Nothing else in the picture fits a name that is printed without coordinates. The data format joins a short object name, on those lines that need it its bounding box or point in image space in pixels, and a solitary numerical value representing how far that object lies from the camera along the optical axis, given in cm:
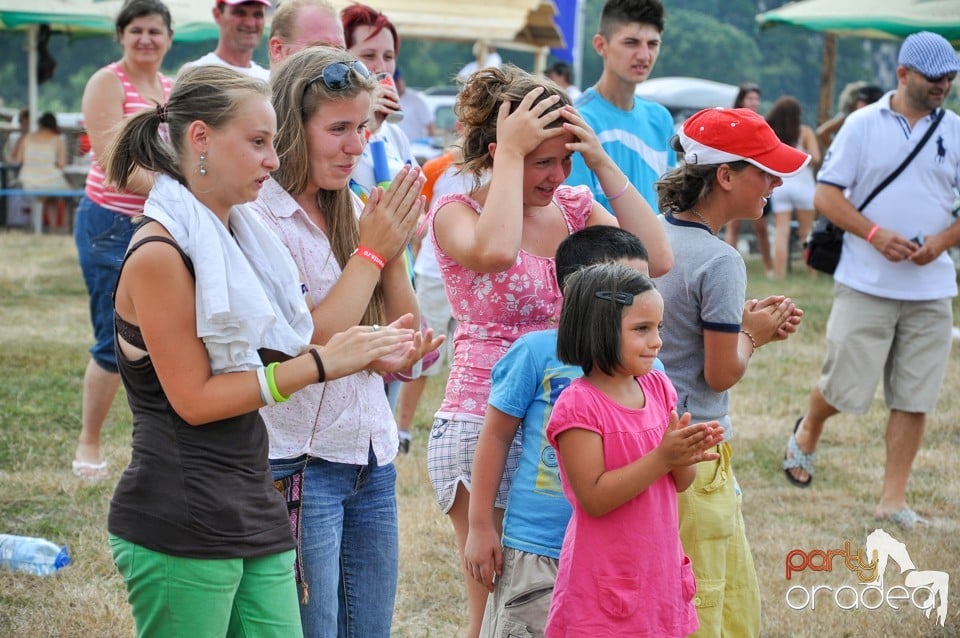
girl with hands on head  548
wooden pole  3185
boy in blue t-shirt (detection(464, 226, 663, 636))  531
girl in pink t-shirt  484
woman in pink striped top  1005
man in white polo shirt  1034
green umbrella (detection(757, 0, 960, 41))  2121
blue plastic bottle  847
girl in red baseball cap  586
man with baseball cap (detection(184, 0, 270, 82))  962
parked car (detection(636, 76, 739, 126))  4806
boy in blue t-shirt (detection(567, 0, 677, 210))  889
